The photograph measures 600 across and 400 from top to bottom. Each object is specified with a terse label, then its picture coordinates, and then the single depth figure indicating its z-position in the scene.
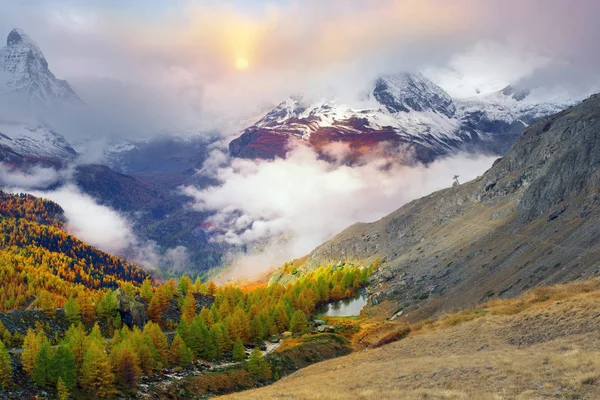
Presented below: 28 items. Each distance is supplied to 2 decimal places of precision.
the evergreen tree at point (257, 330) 133.09
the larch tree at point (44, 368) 70.88
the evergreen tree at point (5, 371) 67.94
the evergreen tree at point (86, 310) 122.60
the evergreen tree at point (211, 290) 188.12
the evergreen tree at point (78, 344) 81.12
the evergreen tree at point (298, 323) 144.25
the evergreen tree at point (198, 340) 107.12
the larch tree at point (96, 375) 73.56
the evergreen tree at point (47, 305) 116.44
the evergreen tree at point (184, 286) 178.88
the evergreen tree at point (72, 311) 118.56
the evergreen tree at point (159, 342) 96.12
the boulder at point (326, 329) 139.70
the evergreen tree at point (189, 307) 147.75
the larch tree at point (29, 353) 73.31
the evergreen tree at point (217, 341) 109.19
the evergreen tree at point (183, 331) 108.50
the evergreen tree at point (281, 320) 148.32
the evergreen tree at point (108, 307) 125.06
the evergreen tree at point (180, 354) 98.25
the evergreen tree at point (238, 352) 108.66
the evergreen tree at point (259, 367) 89.81
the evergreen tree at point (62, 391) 68.31
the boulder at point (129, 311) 128.25
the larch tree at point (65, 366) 70.94
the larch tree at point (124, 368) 78.88
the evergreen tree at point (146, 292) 154.95
